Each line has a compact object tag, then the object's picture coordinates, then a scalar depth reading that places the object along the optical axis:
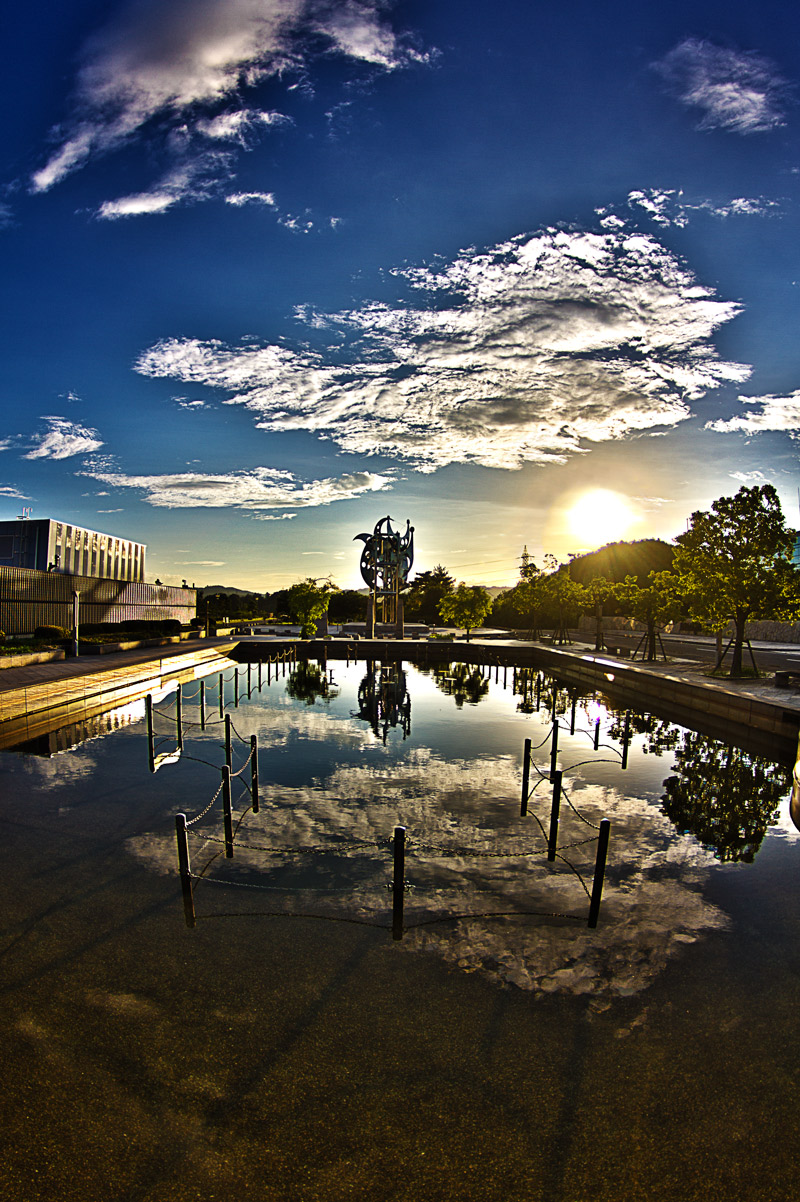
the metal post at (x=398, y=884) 6.41
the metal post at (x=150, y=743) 14.38
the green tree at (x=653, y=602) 37.69
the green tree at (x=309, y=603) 58.28
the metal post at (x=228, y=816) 9.05
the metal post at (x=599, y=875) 6.76
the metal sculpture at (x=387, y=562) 56.00
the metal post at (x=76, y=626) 31.67
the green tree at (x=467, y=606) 56.03
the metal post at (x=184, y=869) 6.62
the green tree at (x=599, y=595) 45.88
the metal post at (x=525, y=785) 11.09
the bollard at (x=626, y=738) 16.00
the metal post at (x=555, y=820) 8.83
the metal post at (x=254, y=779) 10.97
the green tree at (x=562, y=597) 54.28
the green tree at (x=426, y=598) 102.69
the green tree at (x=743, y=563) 27.53
